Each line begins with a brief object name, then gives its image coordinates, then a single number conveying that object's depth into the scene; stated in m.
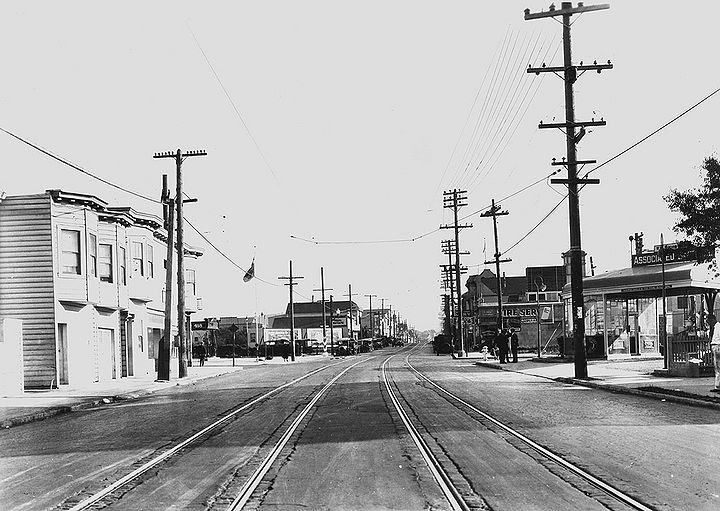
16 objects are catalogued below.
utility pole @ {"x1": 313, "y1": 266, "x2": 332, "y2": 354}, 91.50
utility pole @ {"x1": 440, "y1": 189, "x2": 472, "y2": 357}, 67.56
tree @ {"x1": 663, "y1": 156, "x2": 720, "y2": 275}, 25.05
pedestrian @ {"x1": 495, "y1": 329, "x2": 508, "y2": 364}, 45.97
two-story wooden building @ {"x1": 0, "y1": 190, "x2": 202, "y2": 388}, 31.78
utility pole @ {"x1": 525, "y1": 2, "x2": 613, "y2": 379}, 28.92
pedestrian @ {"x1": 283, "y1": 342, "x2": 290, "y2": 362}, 78.21
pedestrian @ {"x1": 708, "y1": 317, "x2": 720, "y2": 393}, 19.75
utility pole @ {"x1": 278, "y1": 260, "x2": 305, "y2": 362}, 67.62
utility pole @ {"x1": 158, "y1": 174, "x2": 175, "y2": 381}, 35.25
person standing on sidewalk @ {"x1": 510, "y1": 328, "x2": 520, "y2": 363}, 46.38
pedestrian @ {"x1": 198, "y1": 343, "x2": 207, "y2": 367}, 56.59
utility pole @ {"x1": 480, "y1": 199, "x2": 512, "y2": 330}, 53.91
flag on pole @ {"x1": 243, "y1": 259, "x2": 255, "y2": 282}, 62.66
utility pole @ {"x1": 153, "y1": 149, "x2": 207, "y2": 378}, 36.50
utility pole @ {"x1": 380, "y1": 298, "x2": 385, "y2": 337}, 173.50
